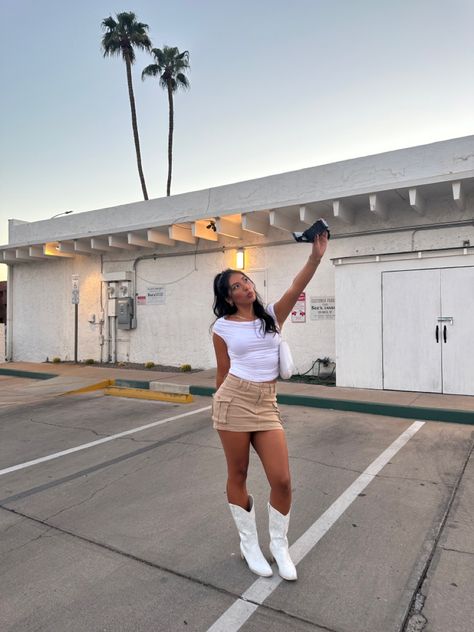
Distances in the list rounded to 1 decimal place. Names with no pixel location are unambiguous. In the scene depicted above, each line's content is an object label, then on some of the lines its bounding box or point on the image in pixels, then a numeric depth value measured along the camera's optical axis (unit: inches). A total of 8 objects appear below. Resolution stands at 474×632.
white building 294.5
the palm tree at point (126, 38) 874.1
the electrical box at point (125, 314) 486.3
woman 93.7
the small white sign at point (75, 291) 482.9
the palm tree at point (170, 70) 1015.0
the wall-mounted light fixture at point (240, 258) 414.9
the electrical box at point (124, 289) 494.9
